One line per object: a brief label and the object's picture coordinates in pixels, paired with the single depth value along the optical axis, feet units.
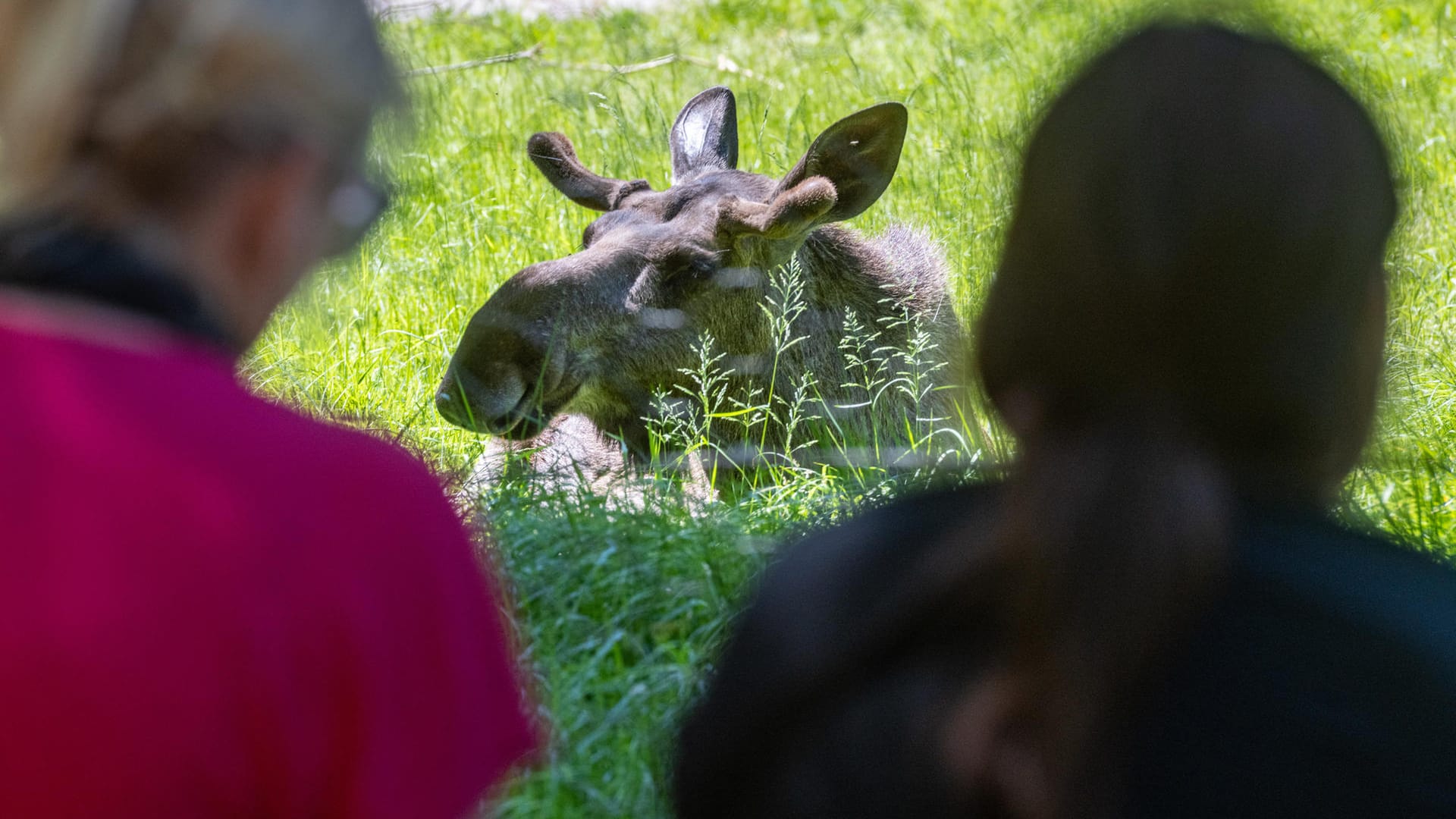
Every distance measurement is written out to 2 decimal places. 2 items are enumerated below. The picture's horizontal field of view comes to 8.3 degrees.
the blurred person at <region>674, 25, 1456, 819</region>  24.94
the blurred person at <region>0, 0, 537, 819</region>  20.85
